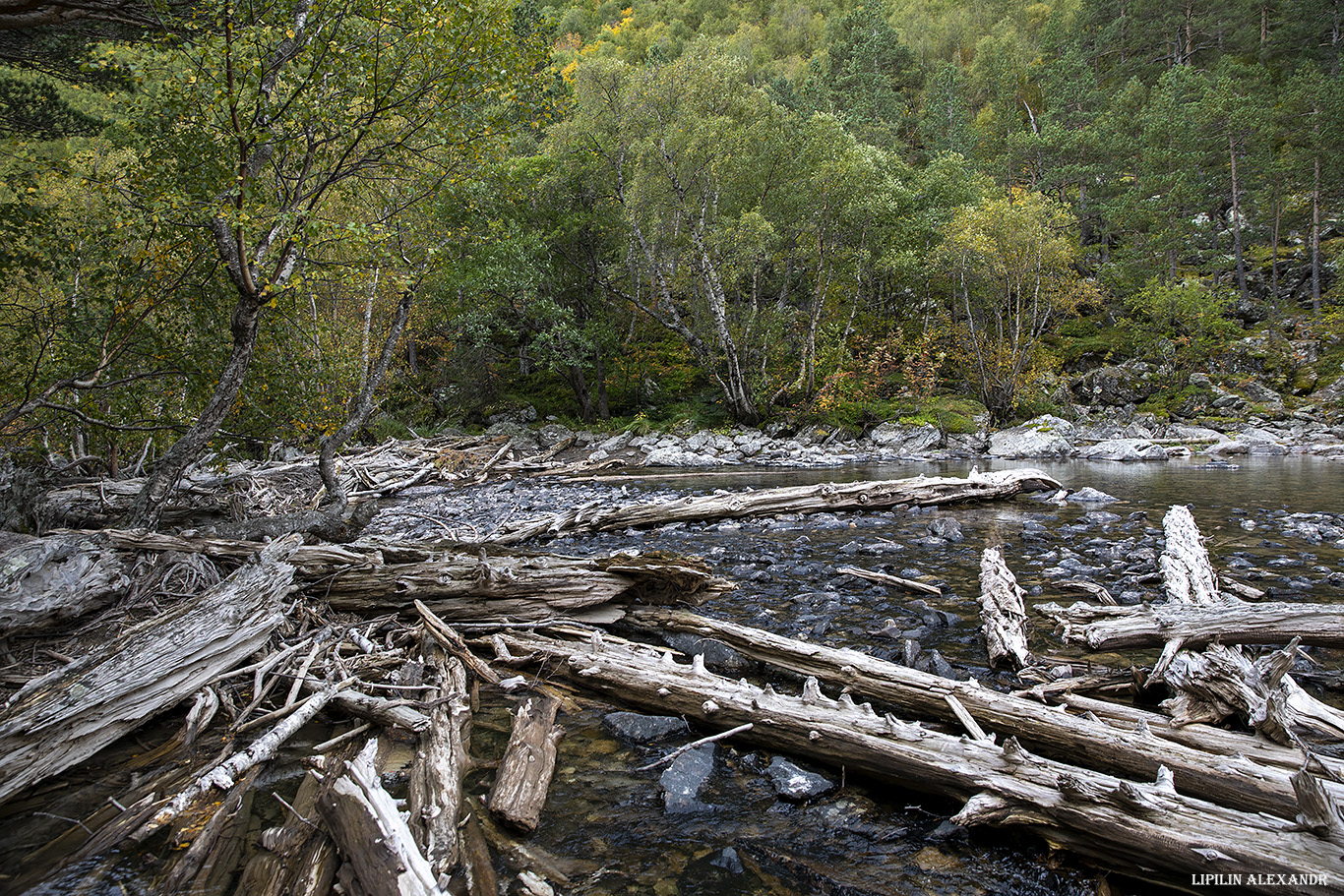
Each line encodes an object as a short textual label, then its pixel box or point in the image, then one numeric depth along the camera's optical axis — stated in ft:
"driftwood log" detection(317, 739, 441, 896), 7.19
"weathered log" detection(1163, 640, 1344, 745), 10.16
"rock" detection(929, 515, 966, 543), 31.73
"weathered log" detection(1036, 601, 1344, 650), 15.02
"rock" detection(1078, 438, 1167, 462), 75.36
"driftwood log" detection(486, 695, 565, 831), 10.32
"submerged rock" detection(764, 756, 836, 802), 10.85
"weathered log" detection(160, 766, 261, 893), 8.77
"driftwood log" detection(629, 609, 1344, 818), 8.58
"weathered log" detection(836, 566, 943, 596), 22.26
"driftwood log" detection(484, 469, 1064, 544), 37.40
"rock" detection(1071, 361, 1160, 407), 103.76
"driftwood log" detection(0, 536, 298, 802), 10.72
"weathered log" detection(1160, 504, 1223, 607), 18.54
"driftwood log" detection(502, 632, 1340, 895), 7.22
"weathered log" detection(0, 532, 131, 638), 14.47
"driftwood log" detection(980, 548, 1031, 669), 15.60
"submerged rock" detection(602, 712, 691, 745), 13.21
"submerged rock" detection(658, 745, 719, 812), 10.90
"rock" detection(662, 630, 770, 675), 16.22
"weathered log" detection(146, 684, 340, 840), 10.00
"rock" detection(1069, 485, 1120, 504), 41.70
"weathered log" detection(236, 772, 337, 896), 8.20
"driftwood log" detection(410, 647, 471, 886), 9.22
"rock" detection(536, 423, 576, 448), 94.85
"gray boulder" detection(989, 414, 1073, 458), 81.41
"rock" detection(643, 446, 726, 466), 80.07
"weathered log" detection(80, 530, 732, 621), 18.81
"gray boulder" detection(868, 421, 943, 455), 87.51
